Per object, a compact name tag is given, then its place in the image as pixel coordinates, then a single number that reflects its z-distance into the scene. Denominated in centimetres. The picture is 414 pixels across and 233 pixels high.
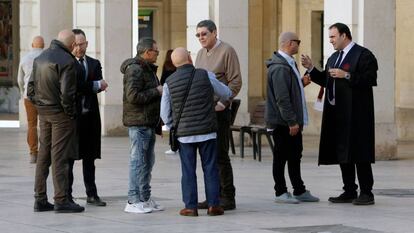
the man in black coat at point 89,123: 1459
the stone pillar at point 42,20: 2970
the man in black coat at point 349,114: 1484
